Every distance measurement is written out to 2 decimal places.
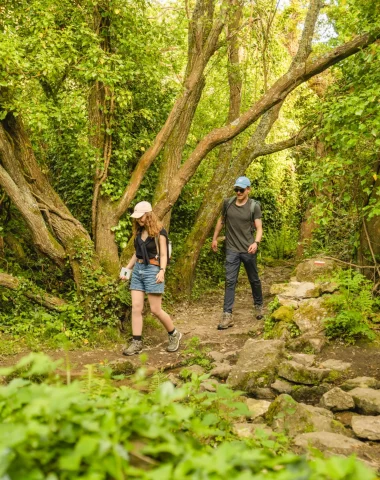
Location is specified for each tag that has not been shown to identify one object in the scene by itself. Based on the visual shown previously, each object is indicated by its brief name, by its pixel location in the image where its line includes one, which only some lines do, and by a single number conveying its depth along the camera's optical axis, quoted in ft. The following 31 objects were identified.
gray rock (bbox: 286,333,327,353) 21.03
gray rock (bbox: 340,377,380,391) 16.83
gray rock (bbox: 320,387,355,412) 15.38
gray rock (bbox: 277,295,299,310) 24.16
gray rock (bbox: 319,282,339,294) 24.32
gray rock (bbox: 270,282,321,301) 24.90
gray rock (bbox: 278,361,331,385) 17.74
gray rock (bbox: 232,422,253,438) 12.04
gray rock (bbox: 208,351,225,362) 21.61
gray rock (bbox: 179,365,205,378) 18.81
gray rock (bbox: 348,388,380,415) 14.99
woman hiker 21.77
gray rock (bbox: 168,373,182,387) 18.29
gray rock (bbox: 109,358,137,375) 19.93
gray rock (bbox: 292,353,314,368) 19.45
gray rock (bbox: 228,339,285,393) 17.74
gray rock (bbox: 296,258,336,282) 28.15
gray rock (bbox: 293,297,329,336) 22.34
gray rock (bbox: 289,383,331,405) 17.10
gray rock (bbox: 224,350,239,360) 21.81
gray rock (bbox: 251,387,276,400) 17.21
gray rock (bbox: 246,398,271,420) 14.87
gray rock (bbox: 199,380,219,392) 17.58
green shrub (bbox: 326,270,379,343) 21.17
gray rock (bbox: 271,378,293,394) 17.31
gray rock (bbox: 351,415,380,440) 13.41
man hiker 25.74
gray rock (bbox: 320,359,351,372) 18.99
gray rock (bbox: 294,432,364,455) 11.96
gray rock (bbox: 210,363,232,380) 19.21
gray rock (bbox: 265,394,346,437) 13.25
